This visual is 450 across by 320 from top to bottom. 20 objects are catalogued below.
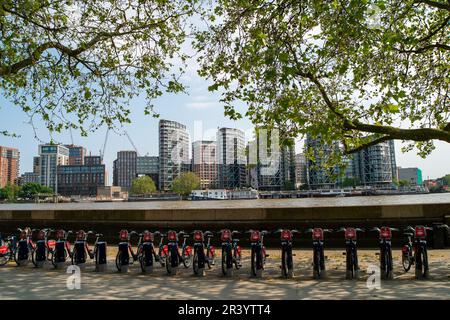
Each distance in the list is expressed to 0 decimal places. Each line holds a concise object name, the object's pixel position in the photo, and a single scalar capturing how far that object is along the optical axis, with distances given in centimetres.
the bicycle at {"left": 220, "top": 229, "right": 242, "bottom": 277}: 922
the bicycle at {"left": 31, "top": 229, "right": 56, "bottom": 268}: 1106
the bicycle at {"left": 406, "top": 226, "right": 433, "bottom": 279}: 829
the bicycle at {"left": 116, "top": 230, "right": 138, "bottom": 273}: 999
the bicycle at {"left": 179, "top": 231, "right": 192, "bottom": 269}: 1034
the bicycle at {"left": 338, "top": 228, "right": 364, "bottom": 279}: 852
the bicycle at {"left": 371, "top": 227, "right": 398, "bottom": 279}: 844
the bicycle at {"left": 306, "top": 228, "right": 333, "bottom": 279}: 866
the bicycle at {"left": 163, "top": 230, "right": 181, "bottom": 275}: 957
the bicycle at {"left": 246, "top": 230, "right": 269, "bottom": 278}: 904
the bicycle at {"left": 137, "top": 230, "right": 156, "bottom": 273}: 979
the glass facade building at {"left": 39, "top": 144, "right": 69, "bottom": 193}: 18091
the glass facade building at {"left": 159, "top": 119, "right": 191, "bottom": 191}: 17850
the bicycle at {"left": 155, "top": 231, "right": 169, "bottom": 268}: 1036
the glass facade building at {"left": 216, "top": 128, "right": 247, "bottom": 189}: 17000
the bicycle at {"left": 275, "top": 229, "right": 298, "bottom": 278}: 889
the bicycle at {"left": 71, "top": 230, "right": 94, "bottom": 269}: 1067
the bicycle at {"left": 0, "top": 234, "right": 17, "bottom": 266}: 1158
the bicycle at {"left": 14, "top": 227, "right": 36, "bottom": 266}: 1146
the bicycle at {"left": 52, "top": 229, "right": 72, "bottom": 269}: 1082
